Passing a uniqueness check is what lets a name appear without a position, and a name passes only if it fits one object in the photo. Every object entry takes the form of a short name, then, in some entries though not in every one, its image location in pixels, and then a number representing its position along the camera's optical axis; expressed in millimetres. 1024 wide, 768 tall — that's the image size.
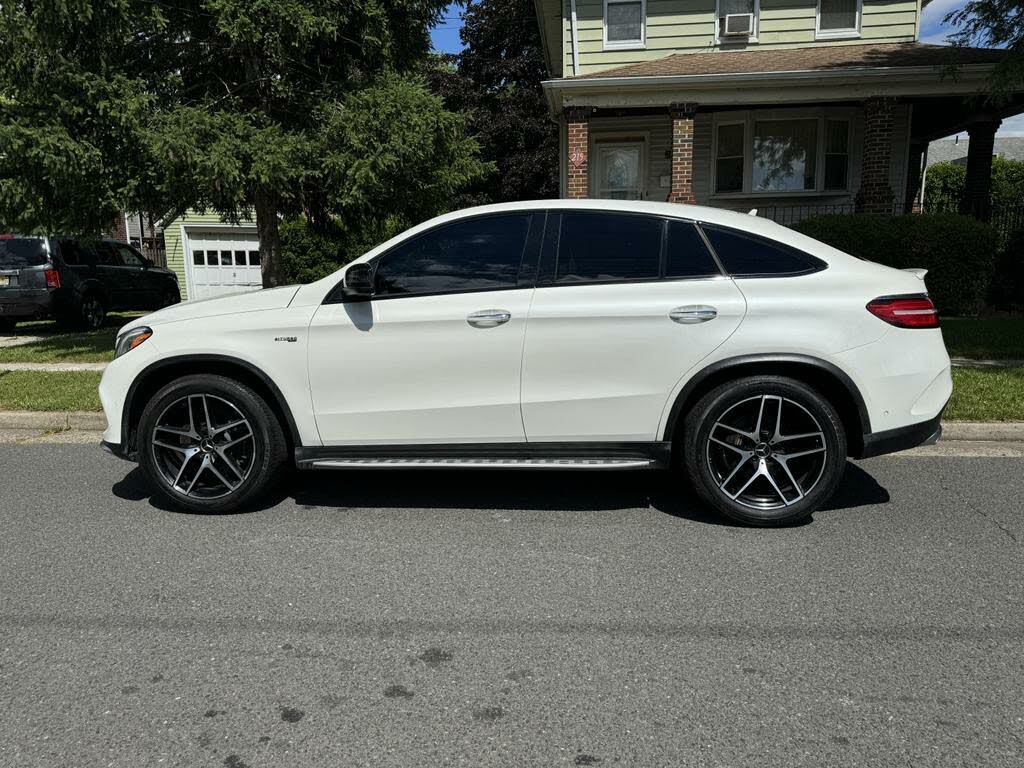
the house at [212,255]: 21922
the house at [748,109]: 13945
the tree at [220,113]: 9633
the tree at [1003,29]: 10211
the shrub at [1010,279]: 13508
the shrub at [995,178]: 26714
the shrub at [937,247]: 12273
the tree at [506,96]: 26703
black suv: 12828
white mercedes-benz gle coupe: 4105
